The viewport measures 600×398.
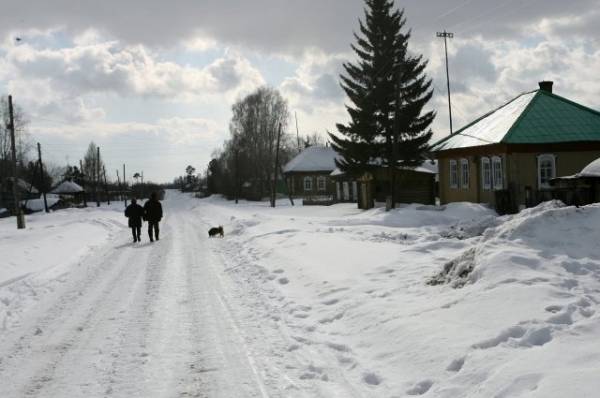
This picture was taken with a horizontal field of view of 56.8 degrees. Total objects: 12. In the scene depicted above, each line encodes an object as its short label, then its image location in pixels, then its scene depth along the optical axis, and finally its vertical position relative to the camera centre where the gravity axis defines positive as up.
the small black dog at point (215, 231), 20.89 -1.55
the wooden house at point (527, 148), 26.72 +1.39
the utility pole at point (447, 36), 53.53 +13.98
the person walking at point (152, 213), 19.98 -0.70
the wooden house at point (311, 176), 66.88 +1.26
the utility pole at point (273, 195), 47.41 -0.62
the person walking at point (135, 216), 20.02 -0.79
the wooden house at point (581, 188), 16.81 -0.44
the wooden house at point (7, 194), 68.43 +0.79
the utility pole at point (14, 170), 33.09 +1.76
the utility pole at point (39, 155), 53.47 +4.20
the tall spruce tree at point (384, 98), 33.94 +5.23
